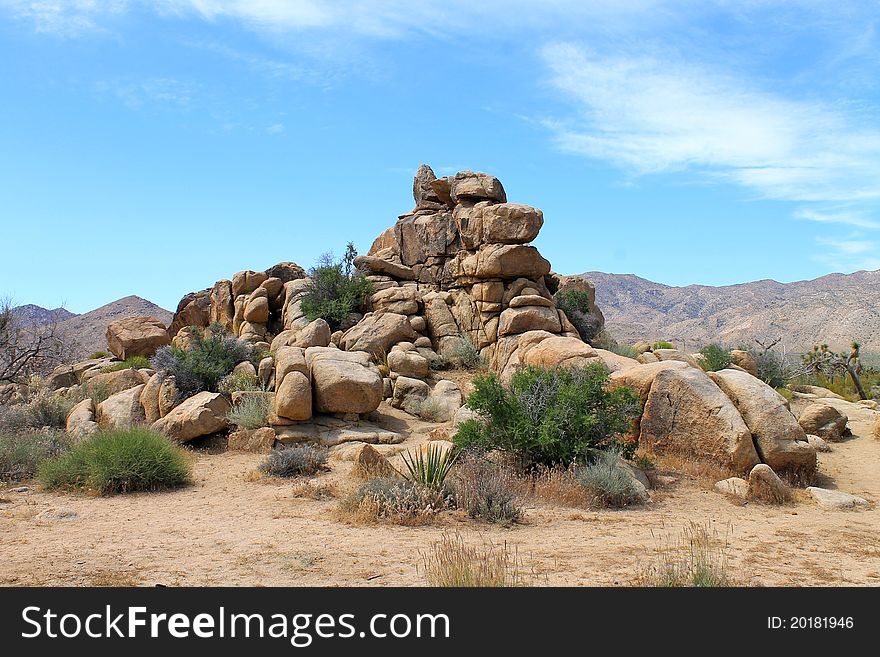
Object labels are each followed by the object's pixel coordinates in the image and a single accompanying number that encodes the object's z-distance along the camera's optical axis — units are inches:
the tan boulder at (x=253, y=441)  603.5
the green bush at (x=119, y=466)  463.2
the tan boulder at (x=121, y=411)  654.5
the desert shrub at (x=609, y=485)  419.5
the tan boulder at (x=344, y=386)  643.2
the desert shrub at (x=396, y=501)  372.8
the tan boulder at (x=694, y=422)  493.4
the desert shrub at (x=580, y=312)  1007.6
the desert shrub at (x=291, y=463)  518.3
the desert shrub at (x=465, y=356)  883.4
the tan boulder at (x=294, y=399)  615.2
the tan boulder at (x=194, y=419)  606.5
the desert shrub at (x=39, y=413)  653.9
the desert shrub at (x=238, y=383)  706.2
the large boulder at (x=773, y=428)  496.1
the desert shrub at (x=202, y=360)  697.6
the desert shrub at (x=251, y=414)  624.1
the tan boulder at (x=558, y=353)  648.4
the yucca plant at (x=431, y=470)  406.6
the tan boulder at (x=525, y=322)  870.4
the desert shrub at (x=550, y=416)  474.6
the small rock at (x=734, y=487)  447.9
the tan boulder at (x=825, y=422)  652.7
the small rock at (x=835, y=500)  432.1
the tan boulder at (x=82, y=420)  623.5
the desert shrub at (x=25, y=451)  510.9
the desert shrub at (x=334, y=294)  933.2
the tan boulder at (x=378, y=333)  855.7
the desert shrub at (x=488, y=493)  373.1
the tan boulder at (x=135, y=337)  1052.5
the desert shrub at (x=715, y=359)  834.2
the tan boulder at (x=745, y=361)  872.3
